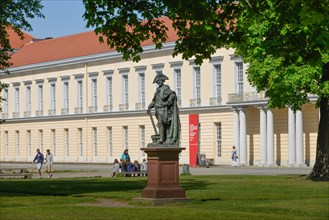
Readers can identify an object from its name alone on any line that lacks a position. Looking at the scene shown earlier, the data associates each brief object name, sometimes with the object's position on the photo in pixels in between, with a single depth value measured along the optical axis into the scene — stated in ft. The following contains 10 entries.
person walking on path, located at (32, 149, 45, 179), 170.50
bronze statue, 86.22
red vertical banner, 228.76
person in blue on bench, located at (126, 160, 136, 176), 159.33
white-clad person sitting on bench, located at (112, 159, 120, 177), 161.68
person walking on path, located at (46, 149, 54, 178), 161.48
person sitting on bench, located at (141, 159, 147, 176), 161.79
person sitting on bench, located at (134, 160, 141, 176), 159.53
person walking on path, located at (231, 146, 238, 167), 223.51
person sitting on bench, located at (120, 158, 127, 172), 163.71
